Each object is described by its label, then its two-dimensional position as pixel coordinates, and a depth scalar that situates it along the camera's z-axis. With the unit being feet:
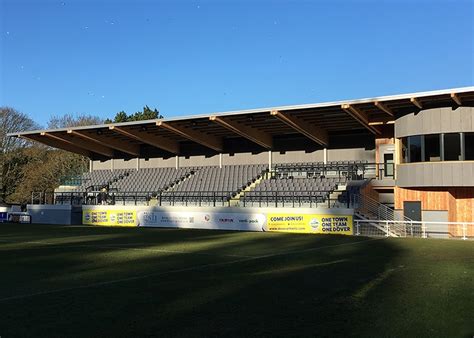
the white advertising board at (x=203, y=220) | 87.71
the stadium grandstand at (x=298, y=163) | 79.46
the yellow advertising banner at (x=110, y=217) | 103.40
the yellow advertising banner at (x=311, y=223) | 78.74
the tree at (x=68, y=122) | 196.78
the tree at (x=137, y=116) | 220.68
